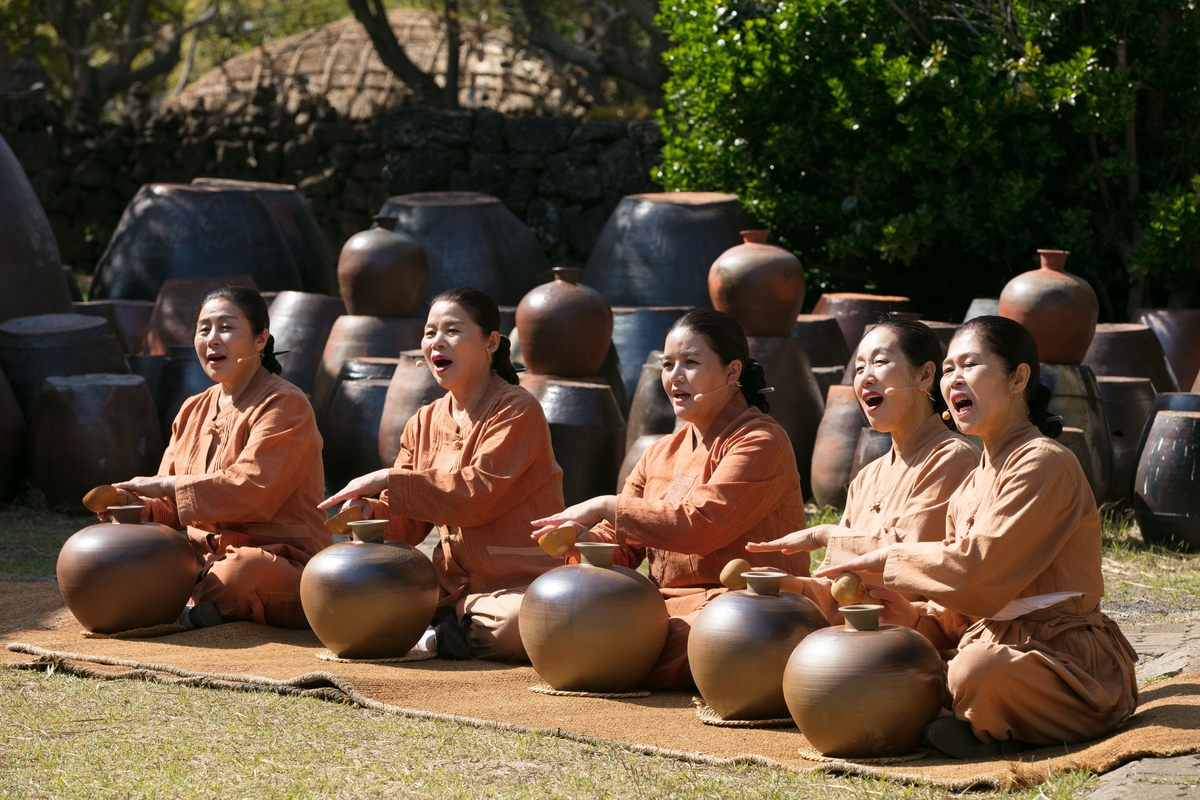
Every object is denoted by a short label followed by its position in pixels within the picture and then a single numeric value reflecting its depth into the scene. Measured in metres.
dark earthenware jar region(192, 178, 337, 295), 21.53
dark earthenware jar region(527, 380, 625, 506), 13.46
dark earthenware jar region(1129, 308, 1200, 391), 16.62
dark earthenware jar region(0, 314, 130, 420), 15.40
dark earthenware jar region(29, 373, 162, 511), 14.41
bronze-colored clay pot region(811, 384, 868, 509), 13.86
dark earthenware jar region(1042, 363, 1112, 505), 13.39
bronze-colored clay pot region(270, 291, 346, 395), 17.05
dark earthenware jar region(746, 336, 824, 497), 14.62
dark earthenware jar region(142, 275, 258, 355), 17.86
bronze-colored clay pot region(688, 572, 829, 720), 7.18
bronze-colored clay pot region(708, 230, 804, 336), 14.56
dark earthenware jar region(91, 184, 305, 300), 20.05
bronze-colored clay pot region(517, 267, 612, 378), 13.70
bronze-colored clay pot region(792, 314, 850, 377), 16.25
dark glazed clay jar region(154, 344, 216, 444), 15.49
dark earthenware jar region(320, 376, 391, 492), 14.51
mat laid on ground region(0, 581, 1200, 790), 6.47
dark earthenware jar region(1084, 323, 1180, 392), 15.09
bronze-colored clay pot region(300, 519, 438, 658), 8.48
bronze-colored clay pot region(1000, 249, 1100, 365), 13.62
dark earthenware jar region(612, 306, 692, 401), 15.81
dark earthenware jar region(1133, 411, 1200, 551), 12.48
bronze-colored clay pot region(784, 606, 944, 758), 6.56
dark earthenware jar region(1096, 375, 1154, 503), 14.03
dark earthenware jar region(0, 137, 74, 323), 16.61
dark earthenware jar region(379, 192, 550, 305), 19.14
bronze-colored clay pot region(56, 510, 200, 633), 9.11
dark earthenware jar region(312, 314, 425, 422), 15.93
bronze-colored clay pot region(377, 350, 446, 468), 13.71
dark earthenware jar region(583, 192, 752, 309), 17.66
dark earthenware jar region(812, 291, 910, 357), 17.06
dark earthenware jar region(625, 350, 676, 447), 14.07
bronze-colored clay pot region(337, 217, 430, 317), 15.99
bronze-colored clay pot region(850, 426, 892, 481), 12.87
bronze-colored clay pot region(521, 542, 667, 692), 7.79
